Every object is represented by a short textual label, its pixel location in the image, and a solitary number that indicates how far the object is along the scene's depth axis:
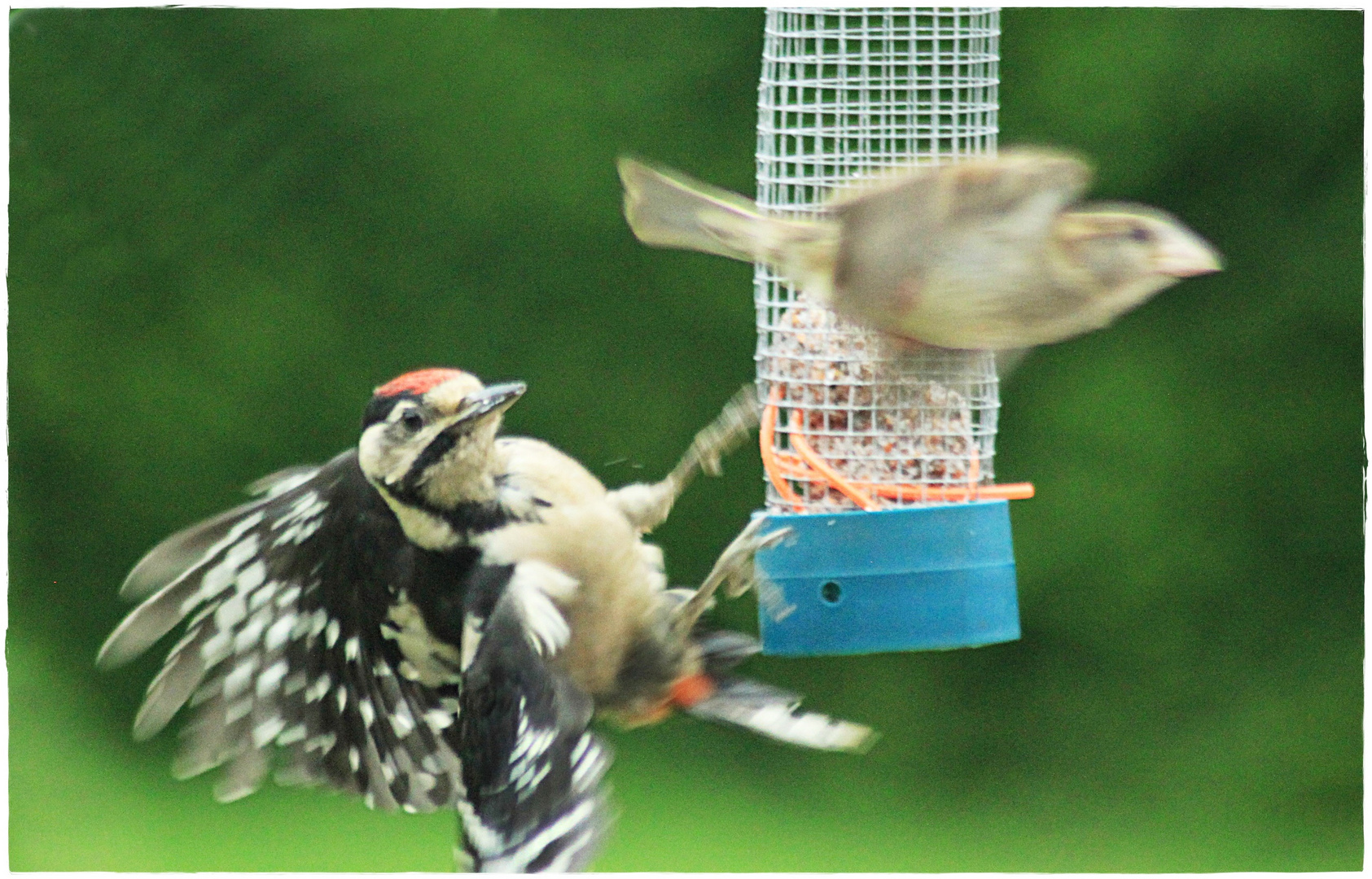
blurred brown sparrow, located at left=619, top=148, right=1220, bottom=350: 4.15
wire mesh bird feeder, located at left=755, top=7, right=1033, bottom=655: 4.31
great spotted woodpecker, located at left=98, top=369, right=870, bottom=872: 4.38
